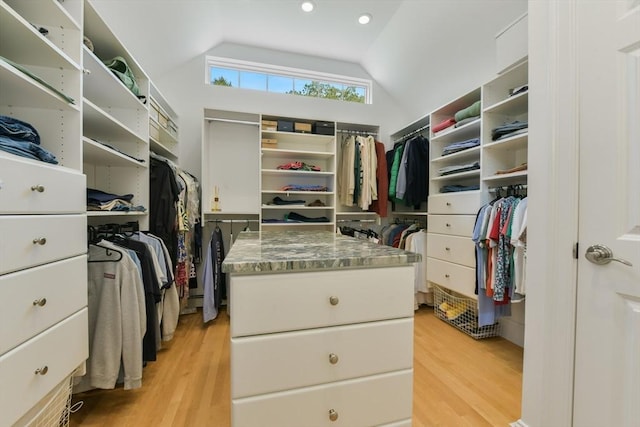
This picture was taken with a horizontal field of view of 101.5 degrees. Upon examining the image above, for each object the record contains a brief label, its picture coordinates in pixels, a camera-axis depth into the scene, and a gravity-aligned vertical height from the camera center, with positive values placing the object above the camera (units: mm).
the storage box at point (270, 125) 2891 +949
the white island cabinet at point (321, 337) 837 -437
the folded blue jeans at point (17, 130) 974 +306
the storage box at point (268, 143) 2900 +754
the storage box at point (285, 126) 2928 +957
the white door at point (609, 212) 909 +4
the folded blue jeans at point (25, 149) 907 +222
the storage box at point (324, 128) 3037 +969
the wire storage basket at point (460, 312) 2344 -980
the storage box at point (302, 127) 2982 +957
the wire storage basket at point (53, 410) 966 -806
